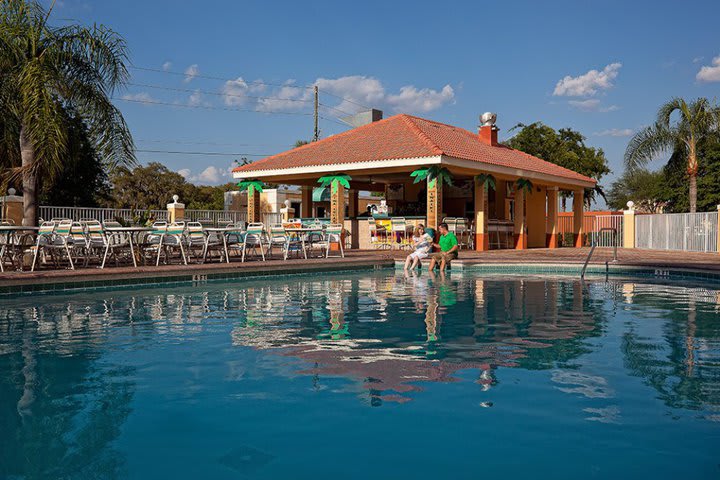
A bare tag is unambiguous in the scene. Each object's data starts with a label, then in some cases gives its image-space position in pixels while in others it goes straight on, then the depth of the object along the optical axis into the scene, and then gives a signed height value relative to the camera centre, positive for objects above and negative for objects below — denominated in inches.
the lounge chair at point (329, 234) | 627.7 -6.0
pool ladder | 523.4 -35.1
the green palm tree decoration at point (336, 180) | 839.7 +64.1
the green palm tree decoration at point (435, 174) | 763.4 +65.8
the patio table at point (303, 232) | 623.0 -4.0
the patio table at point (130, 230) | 494.5 -2.5
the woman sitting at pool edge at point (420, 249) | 592.4 -18.9
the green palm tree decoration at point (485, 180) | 826.8 +64.0
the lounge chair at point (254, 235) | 587.8 -6.8
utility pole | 1722.4 +286.8
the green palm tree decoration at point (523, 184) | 921.5 +65.8
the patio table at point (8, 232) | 454.1 -4.7
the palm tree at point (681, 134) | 1015.0 +157.5
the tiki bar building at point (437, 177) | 795.4 +76.4
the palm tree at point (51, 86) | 480.4 +112.7
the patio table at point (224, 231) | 564.4 -3.2
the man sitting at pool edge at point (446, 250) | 577.0 -19.7
